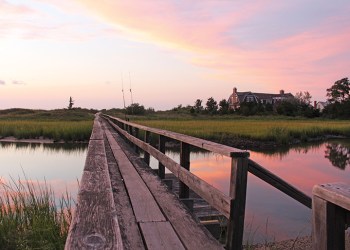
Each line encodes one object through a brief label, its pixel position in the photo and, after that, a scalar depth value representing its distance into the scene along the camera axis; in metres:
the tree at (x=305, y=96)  86.39
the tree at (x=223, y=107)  65.88
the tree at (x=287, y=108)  65.88
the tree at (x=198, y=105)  75.44
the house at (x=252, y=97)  84.49
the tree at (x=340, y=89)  78.44
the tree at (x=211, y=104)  71.18
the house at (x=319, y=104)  103.78
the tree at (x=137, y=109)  64.81
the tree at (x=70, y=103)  88.96
